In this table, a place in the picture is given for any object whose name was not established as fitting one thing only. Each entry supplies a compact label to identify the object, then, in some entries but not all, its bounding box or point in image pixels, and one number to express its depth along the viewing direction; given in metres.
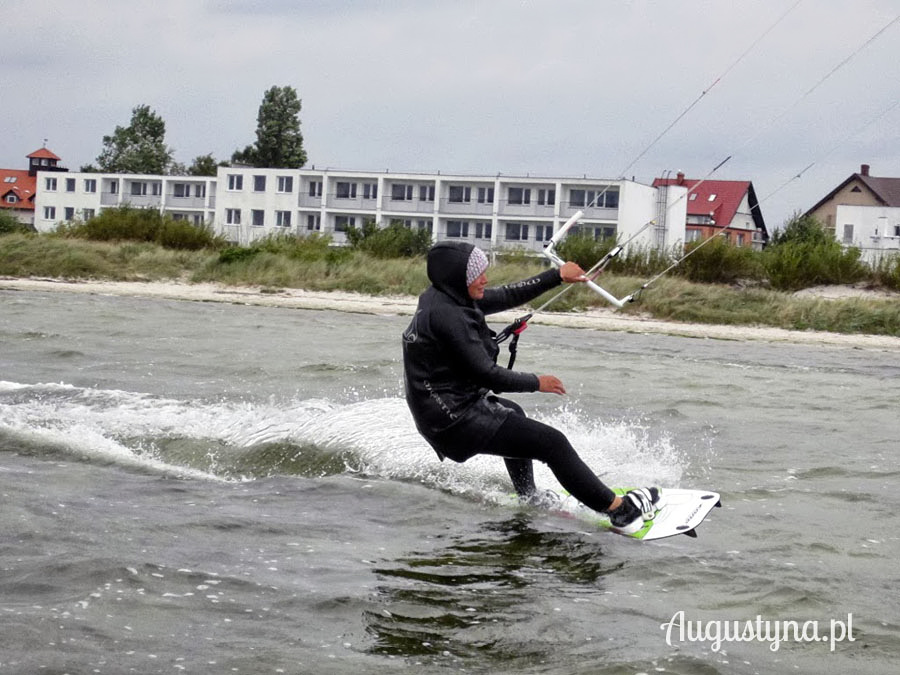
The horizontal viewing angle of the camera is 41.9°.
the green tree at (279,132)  97.12
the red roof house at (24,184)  112.29
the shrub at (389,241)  38.75
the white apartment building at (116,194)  89.94
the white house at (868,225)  78.31
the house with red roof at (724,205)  83.88
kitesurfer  7.37
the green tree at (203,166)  107.69
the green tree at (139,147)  106.06
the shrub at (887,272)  32.53
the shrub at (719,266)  33.75
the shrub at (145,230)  38.78
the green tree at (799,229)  56.26
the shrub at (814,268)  33.31
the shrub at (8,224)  42.31
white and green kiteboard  7.66
